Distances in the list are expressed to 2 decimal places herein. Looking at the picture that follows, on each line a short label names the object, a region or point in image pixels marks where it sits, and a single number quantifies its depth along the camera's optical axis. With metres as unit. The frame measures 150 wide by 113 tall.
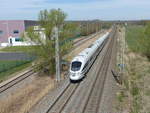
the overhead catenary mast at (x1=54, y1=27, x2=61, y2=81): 28.42
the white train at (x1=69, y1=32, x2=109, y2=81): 27.02
